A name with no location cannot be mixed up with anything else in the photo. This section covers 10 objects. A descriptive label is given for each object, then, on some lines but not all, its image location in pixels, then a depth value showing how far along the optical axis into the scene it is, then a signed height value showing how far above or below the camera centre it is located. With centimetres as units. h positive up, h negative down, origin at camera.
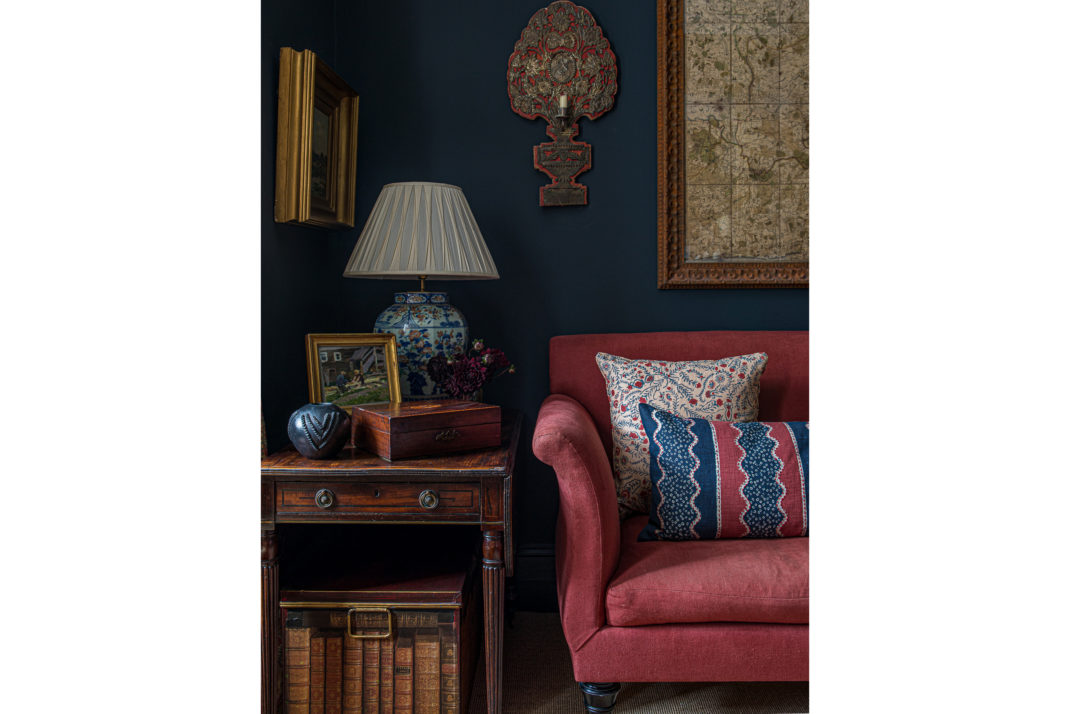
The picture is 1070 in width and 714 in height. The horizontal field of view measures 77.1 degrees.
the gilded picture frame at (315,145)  177 +61
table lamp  179 +27
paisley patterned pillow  177 -9
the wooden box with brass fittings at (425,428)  147 -15
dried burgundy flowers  173 -3
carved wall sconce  220 +93
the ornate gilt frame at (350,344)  169 +3
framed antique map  219 +72
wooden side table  144 -30
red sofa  142 -51
